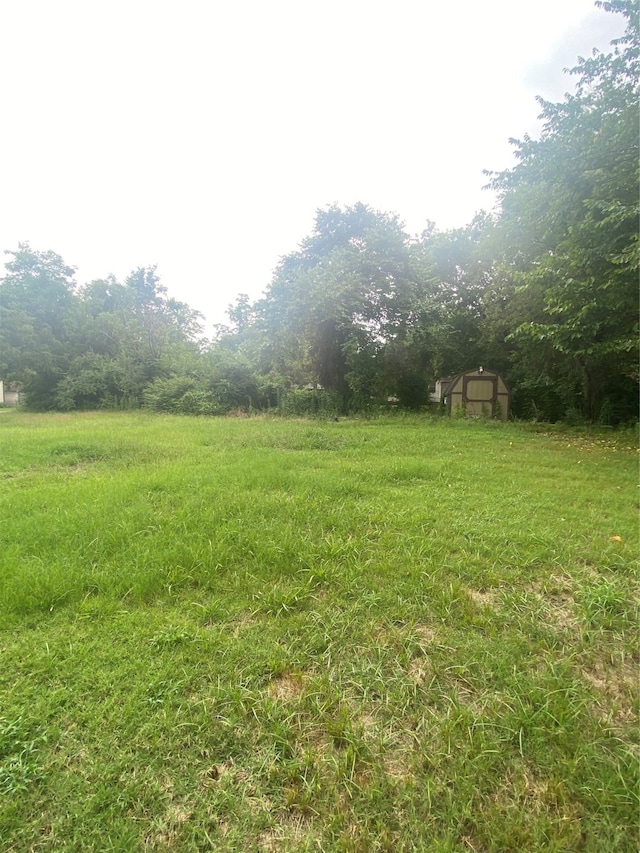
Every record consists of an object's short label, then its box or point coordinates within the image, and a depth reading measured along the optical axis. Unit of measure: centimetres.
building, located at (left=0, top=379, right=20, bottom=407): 3106
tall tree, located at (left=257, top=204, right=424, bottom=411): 1437
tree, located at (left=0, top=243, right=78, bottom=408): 1888
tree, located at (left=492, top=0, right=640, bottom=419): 629
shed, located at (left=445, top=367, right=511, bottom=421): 1491
